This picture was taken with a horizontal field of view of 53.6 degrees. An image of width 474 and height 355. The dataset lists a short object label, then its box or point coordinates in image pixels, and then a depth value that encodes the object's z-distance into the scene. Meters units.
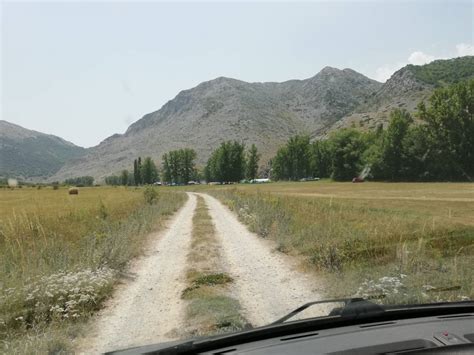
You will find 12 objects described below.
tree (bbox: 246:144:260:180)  129.12
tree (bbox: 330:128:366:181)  94.69
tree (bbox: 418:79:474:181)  69.56
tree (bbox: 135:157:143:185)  160.75
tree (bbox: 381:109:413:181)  79.88
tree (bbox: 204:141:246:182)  128.25
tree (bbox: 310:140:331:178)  109.28
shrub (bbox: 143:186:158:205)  41.50
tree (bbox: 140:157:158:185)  158.75
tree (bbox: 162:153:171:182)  146.29
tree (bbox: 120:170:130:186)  182.62
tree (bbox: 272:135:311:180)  120.44
